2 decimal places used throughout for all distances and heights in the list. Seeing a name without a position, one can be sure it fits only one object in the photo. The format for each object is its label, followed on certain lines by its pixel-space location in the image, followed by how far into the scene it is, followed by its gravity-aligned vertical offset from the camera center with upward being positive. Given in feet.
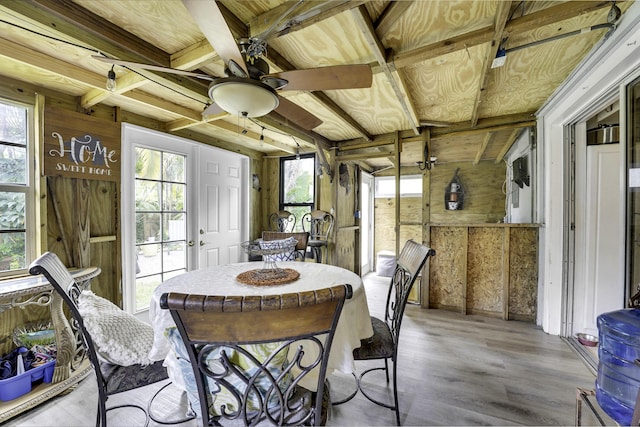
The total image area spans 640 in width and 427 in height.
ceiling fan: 4.01 +2.32
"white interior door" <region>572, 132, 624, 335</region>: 7.30 -0.66
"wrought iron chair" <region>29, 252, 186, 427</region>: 3.64 -2.54
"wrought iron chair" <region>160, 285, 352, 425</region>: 2.40 -1.33
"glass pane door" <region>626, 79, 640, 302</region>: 5.15 +0.54
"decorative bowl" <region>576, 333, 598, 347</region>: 7.05 -3.47
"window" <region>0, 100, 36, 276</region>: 6.77 +0.56
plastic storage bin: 5.44 -3.68
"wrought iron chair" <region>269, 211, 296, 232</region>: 14.66 -0.55
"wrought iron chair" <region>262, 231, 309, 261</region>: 9.82 -0.98
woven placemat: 5.19 -1.38
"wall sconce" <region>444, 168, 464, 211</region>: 15.97 +1.08
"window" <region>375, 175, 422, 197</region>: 17.24 +1.78
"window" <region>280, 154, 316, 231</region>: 14.60 +1.52
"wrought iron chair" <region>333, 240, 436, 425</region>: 4.89 -2.44
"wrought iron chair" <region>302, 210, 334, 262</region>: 12.72 -0.86
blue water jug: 3.51 -2.13
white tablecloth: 4.12 -1.44
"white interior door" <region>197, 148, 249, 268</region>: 11.64 +0.22
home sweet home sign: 7.30 +1.96
